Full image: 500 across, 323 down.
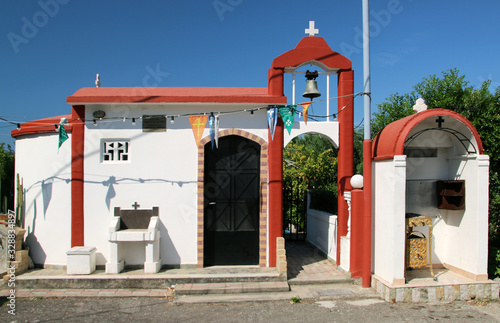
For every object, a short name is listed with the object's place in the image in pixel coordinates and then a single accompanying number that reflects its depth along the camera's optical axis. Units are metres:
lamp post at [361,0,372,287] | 6.70
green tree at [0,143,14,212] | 13.86
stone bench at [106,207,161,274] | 6.98
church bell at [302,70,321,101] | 7.55
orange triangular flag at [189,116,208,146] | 7.53
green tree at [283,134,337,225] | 13.47
